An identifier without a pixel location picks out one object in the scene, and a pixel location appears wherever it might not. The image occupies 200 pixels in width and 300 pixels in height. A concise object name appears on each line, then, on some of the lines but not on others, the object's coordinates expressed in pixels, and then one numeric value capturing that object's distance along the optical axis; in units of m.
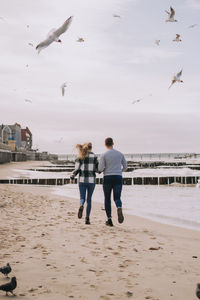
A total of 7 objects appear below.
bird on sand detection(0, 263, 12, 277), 4.51
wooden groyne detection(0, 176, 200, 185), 26.16
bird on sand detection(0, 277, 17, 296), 3.96
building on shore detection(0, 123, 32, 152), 96.90
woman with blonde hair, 8.94
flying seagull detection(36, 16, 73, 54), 6.87
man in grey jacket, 8.76
